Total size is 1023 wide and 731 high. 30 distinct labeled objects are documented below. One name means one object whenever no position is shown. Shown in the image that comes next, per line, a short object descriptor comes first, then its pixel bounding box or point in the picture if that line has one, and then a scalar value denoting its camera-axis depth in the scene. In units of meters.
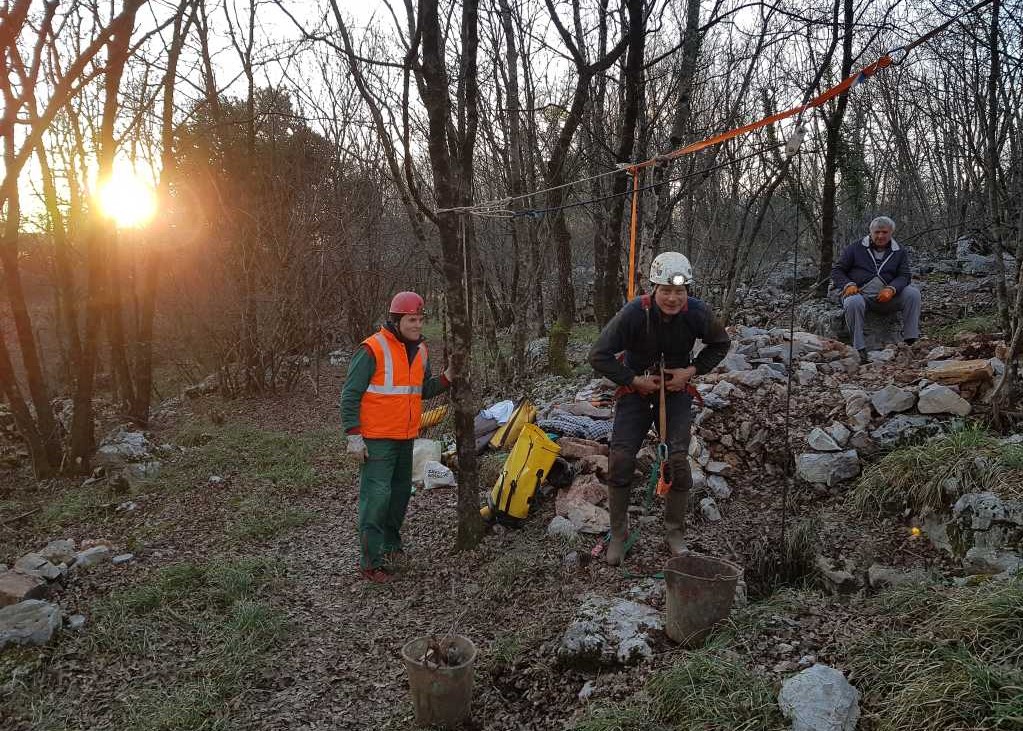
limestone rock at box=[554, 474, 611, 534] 4.54
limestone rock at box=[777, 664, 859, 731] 2.20
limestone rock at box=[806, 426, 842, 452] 4.81
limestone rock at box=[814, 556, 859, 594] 3.25
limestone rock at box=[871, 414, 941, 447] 4.61
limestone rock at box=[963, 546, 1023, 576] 3.02
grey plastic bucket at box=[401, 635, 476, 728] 2.67
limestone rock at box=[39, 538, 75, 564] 4.55
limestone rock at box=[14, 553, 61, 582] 4.04
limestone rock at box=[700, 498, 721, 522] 4.62
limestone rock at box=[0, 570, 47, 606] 3.74
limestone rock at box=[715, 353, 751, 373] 6.85
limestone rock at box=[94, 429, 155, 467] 7.04
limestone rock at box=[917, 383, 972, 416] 4.59
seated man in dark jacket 6.57
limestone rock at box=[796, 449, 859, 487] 4.64
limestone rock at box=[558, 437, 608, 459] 5.55
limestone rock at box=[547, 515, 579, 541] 4.43
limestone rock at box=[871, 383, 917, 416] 4.90
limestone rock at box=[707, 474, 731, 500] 4.93
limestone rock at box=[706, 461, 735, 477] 5.15
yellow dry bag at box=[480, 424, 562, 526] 4.82
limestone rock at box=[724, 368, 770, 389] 6.09
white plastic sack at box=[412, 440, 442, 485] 6.32
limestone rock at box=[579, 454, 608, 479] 5.27
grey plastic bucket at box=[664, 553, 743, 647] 2.89
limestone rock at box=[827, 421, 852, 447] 4.89
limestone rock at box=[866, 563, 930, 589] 3.08
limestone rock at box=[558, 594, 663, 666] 3.00
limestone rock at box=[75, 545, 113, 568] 4.45
